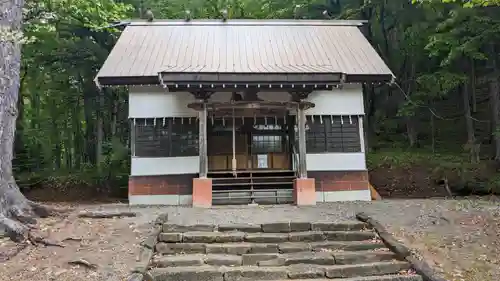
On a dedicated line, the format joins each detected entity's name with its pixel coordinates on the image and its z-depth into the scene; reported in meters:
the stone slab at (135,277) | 5.23
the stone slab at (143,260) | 5.54
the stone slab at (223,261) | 6.14
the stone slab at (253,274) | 5.78
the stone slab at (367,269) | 5.95
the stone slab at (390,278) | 5.67
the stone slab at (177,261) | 6.04
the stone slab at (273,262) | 6.20
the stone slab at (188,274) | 5.68
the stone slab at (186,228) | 7.23
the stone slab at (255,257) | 6.30
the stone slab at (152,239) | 6.41
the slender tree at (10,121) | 6.91
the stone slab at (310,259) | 6.24
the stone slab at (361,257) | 6.29
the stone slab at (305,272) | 5.80
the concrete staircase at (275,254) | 5.82
